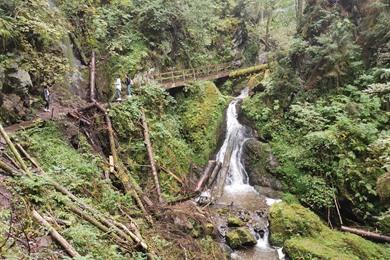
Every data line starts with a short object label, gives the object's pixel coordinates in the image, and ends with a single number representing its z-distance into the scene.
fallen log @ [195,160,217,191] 15.25
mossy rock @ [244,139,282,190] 16.23
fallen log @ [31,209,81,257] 6.02
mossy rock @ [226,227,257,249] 11.59
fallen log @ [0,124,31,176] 8.07
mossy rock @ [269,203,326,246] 12.01
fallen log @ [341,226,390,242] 11.85
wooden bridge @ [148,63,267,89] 19.91
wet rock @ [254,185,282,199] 15.45
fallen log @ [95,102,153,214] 10.47
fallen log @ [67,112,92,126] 12.53
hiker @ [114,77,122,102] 16.11
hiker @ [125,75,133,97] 16.45
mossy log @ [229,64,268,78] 26.11
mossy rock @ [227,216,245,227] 12.77
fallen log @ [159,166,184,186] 14.21
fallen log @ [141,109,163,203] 12.07
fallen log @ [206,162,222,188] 15.95
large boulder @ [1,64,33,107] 11.51
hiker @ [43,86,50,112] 13.38
